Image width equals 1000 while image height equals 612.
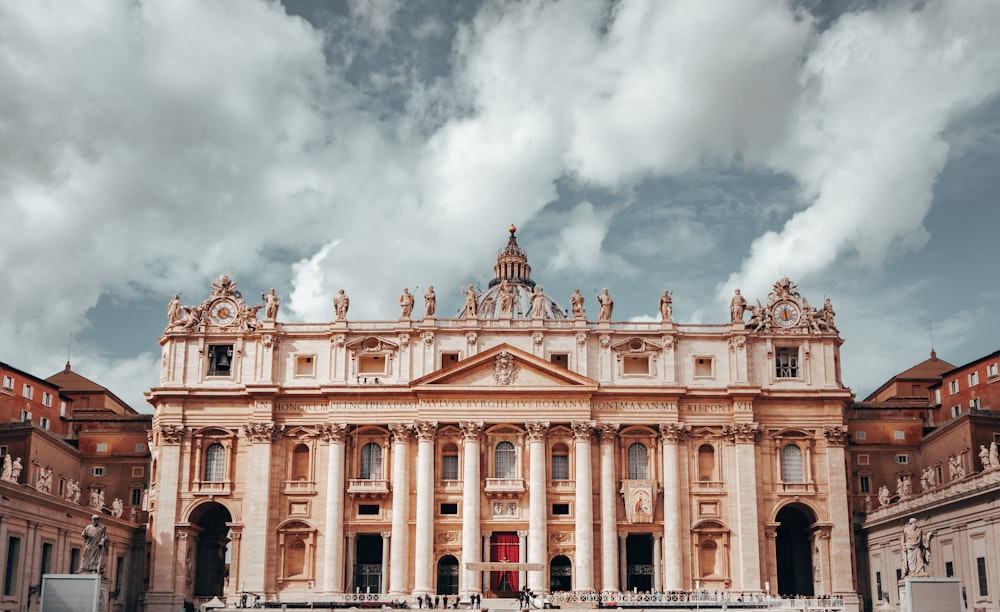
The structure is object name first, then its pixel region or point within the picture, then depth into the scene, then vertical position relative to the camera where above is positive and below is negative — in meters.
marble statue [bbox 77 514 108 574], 56.56 +1.92
